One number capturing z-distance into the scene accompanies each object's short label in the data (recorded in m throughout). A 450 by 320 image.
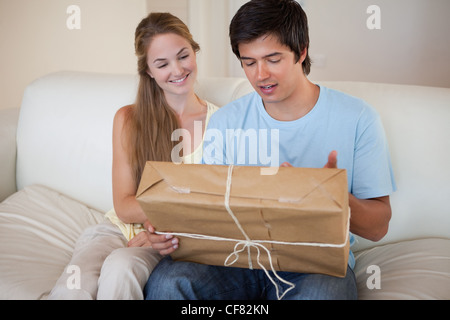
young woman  1.37
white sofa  1.21
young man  1.02
